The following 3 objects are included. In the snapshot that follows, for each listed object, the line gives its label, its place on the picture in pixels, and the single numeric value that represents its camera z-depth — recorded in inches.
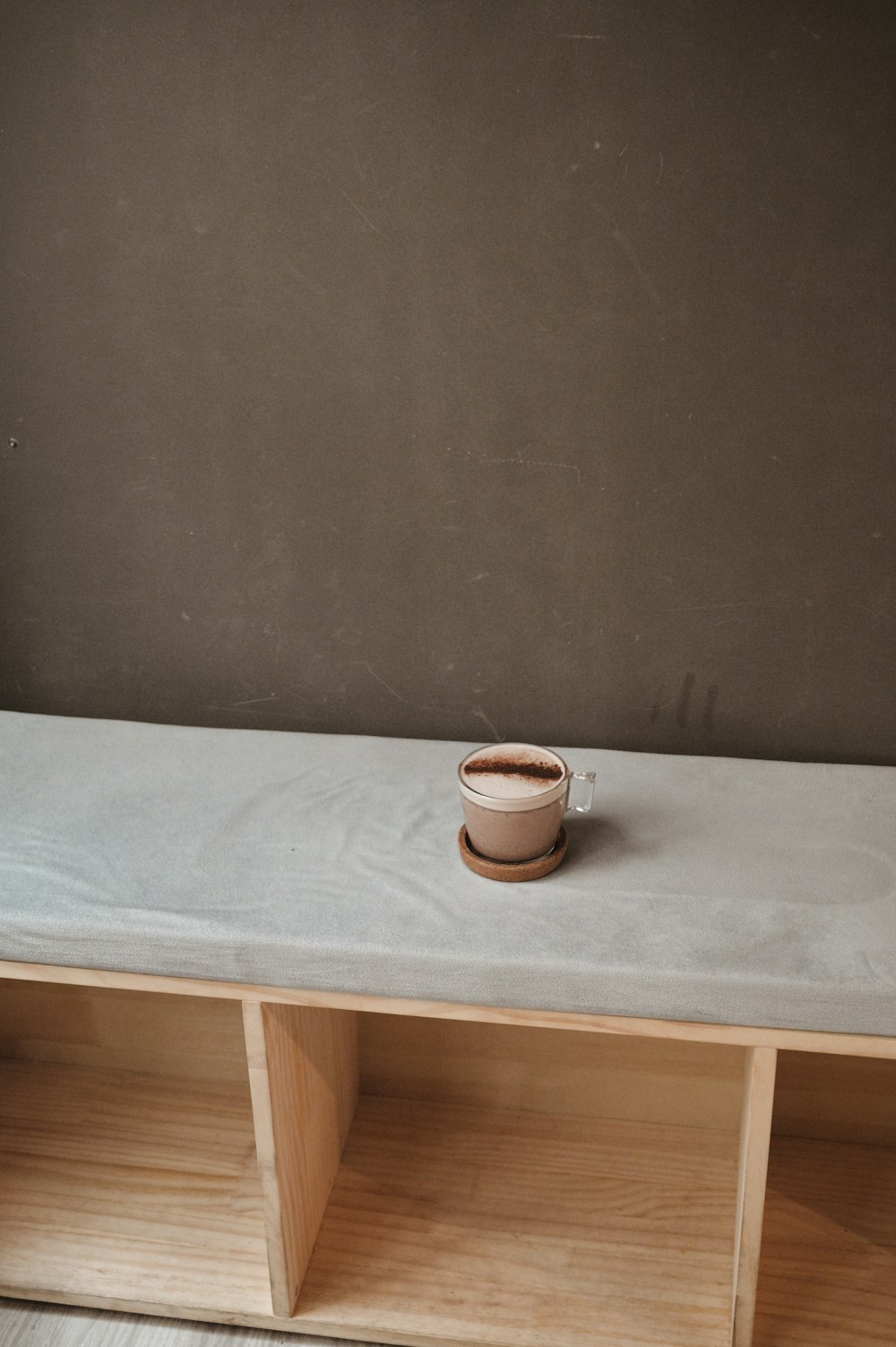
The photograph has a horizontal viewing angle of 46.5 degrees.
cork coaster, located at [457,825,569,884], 47.5
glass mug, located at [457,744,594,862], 46.4
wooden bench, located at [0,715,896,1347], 44.3
